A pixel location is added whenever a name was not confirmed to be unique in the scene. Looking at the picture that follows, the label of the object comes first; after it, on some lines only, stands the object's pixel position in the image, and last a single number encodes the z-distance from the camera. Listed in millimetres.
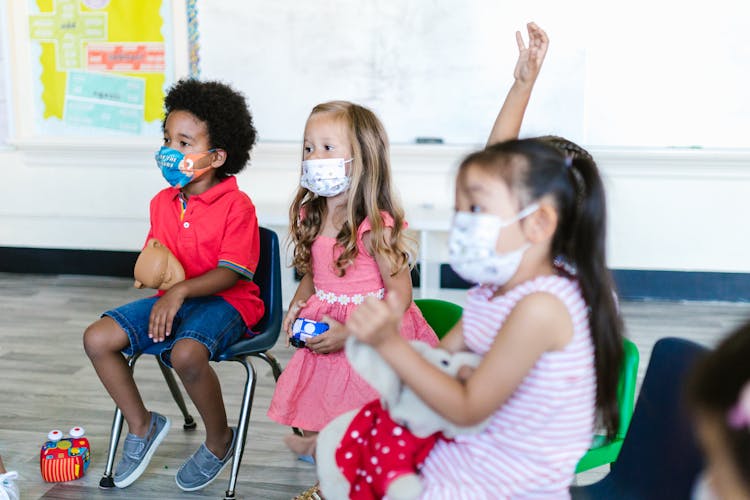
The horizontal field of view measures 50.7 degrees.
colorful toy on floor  2211
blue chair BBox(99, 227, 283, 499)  2084
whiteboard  3988
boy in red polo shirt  2078
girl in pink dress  1919
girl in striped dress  1068
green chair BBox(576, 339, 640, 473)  1476
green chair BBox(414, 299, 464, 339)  1801
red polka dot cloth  1153
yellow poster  4371
